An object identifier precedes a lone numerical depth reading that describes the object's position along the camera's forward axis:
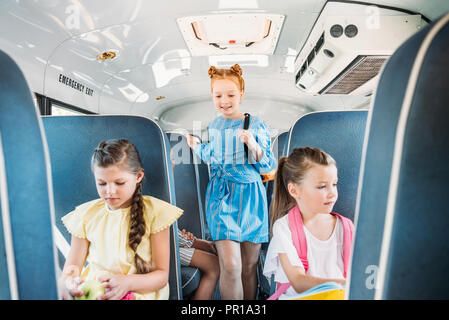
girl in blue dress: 1.12
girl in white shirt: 0.85
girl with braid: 0.90
